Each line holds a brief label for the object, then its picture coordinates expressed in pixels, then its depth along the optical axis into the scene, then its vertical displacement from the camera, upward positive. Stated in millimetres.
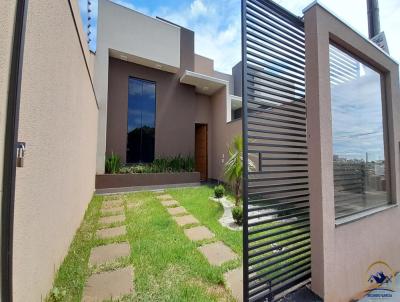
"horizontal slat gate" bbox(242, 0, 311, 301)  1731 +404
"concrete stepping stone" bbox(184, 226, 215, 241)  3268 -1258
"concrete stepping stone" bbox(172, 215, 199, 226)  3912 -1224
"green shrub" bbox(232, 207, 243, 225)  3760 -1030
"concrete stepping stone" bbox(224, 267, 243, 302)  1943 -1308
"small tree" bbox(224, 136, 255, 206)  4523 -141
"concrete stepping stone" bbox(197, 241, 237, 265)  2568 -1286
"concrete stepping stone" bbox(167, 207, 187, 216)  4555 -1196
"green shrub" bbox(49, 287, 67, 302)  1742 -1209
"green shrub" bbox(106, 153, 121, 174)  6836 -116
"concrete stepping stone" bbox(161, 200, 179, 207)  5219 -1160
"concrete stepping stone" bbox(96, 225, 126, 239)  3241 -1231
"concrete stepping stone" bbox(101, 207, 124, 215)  4514 -1172
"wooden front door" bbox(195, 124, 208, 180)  9580 +503
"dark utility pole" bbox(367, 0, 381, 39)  3448 +2511
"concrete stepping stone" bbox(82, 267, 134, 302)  1872 -1282
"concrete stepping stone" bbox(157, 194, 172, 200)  5992 -1116
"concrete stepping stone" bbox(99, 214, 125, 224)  3938 -1201
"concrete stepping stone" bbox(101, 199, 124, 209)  5012 -1140
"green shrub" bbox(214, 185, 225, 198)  5660 -890
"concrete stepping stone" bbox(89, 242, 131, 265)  2521 -1262
